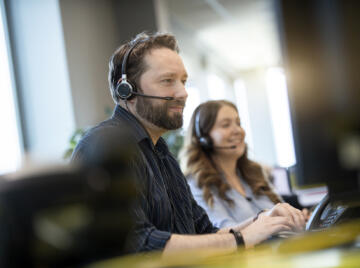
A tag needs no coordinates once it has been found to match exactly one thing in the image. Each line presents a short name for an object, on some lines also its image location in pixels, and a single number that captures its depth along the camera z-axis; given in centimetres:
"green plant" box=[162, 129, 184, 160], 404
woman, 216
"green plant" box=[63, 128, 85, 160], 343
